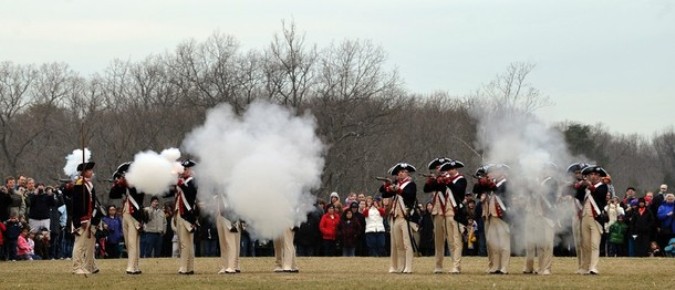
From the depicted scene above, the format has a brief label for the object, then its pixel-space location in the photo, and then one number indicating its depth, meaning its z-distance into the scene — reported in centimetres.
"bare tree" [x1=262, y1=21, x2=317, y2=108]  7362
